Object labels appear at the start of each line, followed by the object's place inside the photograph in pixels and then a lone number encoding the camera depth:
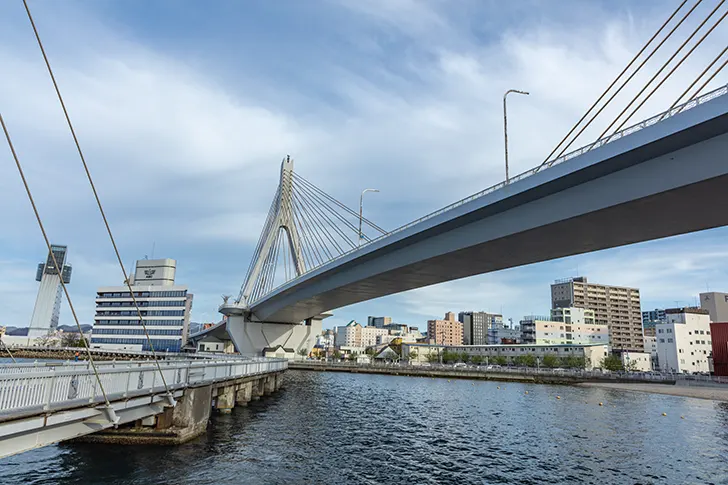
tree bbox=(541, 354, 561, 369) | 93.81
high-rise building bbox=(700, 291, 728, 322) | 116.62
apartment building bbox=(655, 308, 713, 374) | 88.56
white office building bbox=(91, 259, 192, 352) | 115.19
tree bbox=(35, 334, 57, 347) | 143.12
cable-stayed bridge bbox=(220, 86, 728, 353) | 16.48
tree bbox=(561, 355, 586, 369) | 90.50
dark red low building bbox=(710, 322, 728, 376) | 65.94
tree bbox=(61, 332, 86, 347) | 128.35
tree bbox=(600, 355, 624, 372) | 89.24
